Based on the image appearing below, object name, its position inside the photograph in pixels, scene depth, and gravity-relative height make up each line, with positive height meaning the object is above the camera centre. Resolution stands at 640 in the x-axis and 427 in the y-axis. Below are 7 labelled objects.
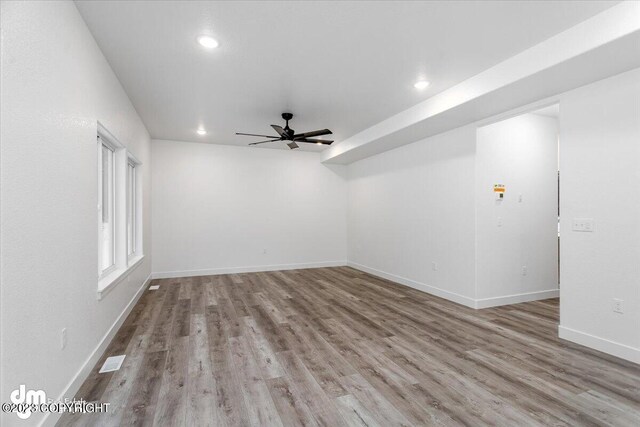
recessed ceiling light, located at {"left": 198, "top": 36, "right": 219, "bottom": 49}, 2.70 +1.50
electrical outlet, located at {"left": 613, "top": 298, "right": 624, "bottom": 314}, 2.77 -0.84
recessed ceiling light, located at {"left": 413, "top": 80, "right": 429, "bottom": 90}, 3.61 +1.50
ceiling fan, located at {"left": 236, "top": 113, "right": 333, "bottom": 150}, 4.55 +1.16
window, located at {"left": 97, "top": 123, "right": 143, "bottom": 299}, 3.17 +0.01
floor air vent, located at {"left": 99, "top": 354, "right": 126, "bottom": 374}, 2.54 -1.27
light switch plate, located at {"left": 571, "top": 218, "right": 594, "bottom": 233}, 2.98 -0.13
